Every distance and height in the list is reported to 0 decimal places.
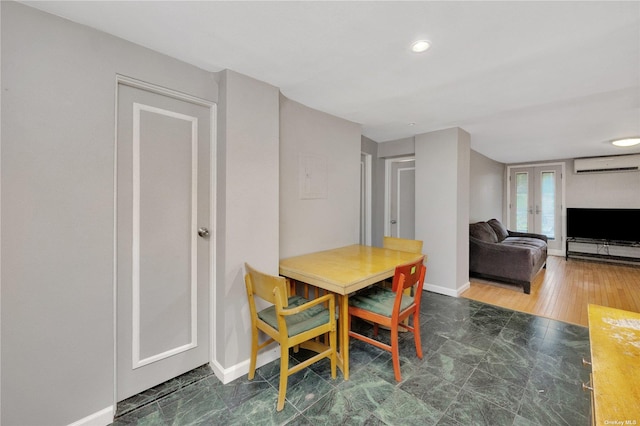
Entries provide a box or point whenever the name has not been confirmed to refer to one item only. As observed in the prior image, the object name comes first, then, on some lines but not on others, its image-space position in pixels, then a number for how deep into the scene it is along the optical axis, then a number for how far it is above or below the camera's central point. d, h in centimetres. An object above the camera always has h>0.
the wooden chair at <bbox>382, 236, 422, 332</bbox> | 279 -35
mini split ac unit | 525 +102
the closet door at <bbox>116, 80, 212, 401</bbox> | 170 -18
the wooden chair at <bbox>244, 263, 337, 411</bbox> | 163 -76
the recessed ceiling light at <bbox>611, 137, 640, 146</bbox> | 392 +108
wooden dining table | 187 -45
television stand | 544 -78
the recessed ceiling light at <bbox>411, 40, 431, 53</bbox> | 164 +105
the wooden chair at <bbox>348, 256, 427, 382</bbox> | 188 -72
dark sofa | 379 -68
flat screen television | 535 -21
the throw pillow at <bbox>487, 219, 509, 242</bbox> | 529 -33
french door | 632 +31
